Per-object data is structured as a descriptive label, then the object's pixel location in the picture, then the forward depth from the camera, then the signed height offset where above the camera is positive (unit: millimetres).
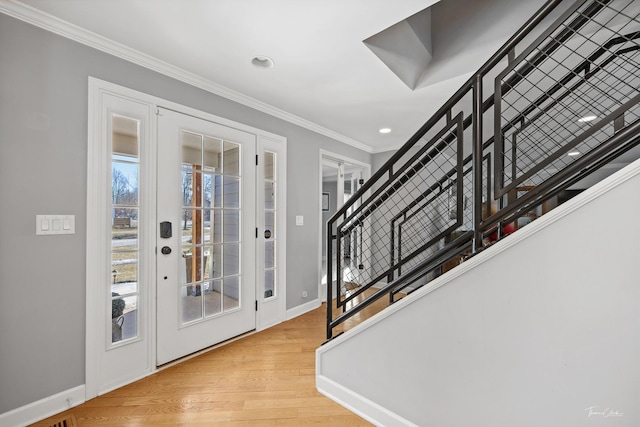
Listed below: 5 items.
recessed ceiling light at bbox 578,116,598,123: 3212 +1207
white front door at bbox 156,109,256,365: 2170 -139
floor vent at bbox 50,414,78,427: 1562 -1185
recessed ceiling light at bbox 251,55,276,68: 2061 +1225
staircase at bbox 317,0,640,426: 942 -387
